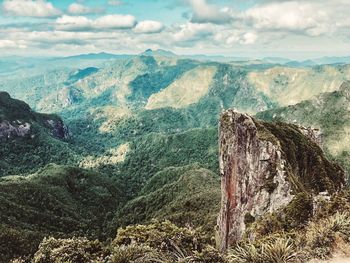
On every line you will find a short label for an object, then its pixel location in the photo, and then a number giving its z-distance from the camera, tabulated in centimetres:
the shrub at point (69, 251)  4471
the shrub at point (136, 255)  2961
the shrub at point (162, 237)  4346
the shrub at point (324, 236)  2856
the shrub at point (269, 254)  2628
